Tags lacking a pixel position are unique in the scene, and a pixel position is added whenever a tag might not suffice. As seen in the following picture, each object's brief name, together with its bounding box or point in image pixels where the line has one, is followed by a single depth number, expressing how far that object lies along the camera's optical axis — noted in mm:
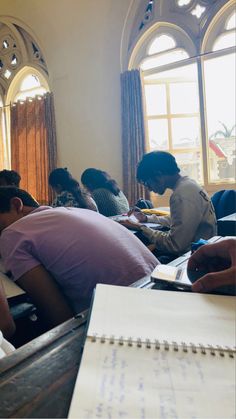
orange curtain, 5668
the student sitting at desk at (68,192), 2810
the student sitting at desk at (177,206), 1770
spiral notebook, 327
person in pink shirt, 1014
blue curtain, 4801
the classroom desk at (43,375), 333
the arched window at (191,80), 4344
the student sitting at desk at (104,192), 3006
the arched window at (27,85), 5973
